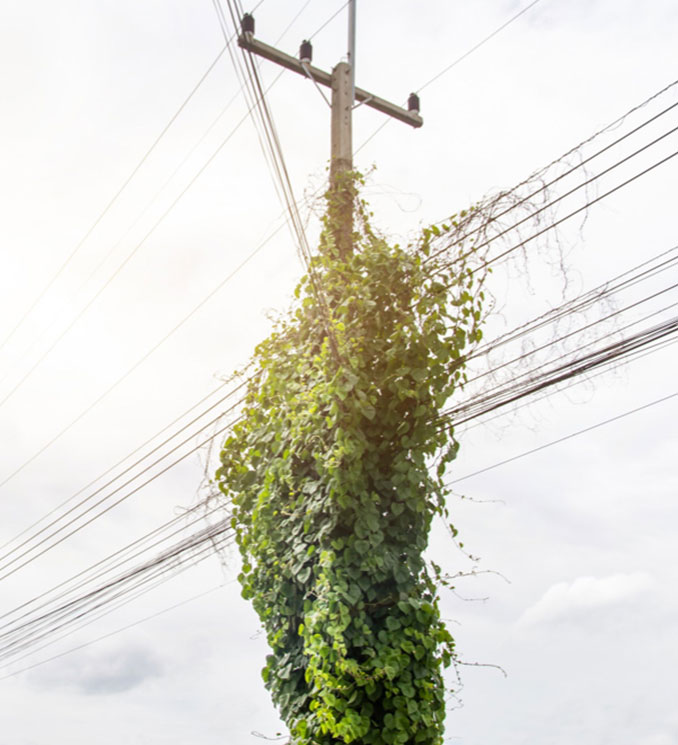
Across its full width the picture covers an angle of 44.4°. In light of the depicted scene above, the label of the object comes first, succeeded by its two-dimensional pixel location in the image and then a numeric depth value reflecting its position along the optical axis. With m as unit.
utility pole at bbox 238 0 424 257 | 6.60
